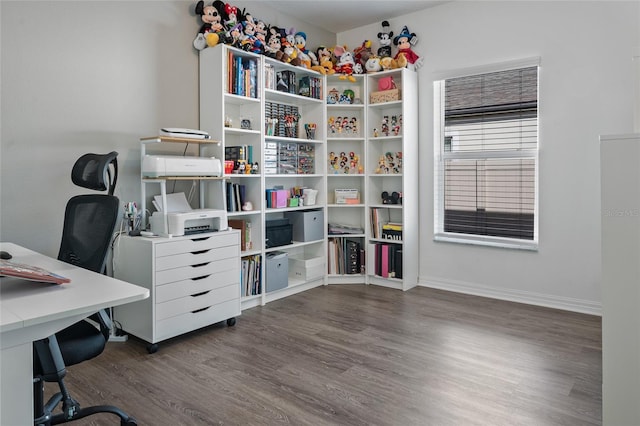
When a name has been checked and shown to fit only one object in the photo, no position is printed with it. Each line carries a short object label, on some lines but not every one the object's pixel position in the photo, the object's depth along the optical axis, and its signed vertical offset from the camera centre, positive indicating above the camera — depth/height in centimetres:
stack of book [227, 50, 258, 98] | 344 +103
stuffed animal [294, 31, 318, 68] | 412 +148
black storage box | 386 -26
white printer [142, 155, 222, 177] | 289 +26
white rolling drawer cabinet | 279 -51
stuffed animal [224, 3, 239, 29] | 352 +151
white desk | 119 -31
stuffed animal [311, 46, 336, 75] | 426 +140
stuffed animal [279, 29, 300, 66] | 390 +137
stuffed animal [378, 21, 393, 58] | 439 +164
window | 375 +42
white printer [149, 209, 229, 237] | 292 -12
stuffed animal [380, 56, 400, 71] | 424 +136
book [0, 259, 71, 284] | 138 -22
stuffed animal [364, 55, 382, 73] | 429 +137
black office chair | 152 -27
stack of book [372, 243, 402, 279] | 421 -56
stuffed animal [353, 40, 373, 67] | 445 +154
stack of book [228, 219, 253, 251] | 362 -22
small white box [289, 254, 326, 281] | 416 -62
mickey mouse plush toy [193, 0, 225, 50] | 341 +144
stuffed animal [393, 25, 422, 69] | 426 +152
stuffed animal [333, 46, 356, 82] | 435 +139
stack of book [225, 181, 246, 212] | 351 +7
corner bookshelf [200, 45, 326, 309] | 346 +59
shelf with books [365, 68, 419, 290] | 418 +22
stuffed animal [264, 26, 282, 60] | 383 +146
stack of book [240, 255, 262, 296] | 359 -59
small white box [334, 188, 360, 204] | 447 +8
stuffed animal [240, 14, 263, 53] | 352 +137
